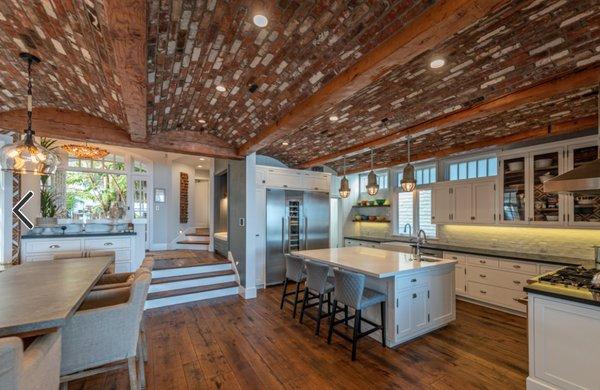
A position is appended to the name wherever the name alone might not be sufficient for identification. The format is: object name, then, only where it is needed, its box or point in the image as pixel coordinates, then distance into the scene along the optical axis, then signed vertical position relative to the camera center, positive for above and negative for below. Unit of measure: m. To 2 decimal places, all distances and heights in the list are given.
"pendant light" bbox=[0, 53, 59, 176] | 2.42 +0.39
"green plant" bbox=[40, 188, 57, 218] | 4.96 -0.11
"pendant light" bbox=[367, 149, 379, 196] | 4.01 +0.19
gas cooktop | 2.08 -0.67
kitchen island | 2.93 -1.04
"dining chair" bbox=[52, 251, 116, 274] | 3.48 -0.73
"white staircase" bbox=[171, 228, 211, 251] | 7.09 -1.13
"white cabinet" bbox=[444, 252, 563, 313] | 3.73 -1.18
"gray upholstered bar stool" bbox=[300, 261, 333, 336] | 3.23 -1.00
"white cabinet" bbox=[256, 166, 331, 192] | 5.37 +0.41
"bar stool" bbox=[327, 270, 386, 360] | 2.76 -1.05
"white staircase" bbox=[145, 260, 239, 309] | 4.34 -1.46
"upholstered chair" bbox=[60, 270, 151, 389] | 1.74 -0.92
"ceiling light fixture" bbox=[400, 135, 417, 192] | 3.49 +0.24
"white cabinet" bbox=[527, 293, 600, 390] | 1.90 -1.07
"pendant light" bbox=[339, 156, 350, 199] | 4.46 +0.17
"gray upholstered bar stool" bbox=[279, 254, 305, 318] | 3.74 -0.97
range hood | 2.07 +0.14
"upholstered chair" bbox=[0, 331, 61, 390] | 1.00 -0.71
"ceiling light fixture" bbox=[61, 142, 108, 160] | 5.26 +0.96
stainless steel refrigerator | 5.39 -0.54
